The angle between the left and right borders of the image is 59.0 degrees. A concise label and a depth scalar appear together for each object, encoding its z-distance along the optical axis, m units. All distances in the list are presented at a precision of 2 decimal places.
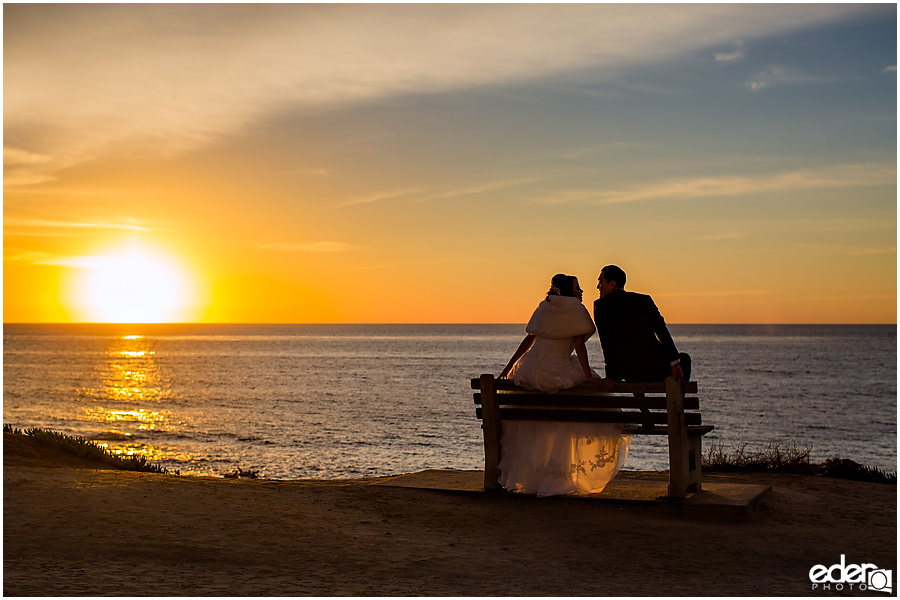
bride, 8.34
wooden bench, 7.98
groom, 8.12
